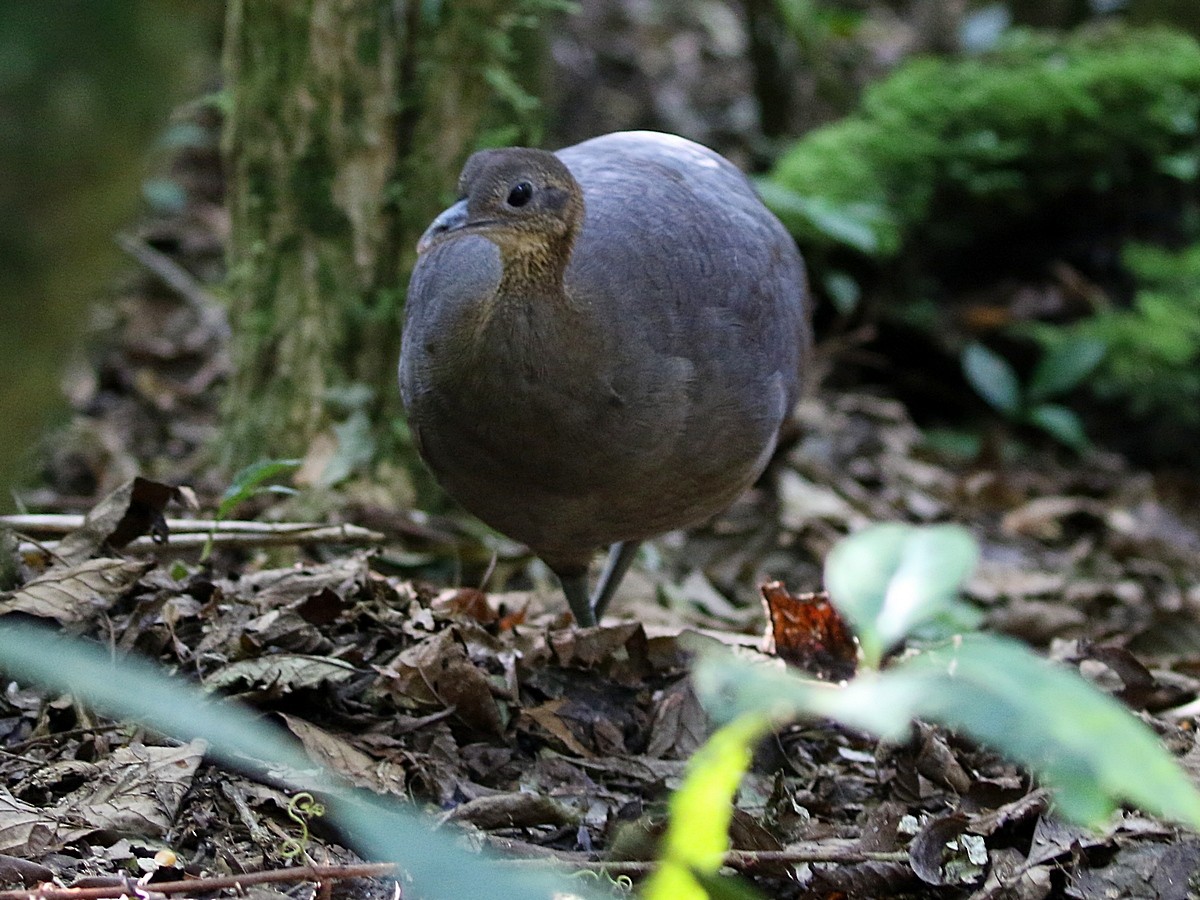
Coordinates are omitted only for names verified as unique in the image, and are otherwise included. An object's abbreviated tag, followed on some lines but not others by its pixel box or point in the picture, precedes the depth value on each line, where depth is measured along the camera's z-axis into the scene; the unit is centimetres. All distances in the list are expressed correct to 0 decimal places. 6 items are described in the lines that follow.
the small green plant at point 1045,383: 1423
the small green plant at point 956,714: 214
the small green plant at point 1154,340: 1394
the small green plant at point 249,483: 701
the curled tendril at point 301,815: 521
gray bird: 649
